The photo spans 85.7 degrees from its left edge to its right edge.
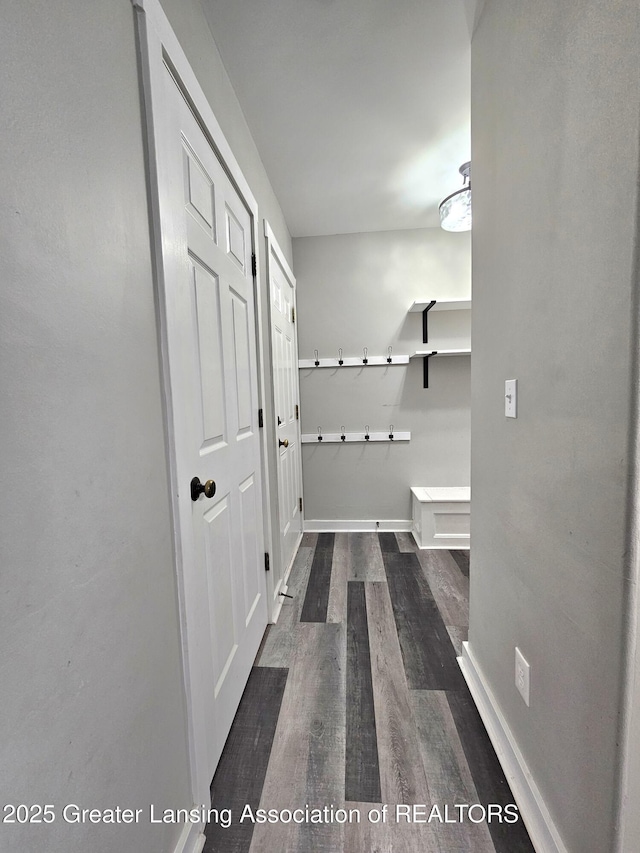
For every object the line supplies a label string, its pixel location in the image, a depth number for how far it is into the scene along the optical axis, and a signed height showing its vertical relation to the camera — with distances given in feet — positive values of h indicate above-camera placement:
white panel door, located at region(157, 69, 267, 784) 2.97 -0.10
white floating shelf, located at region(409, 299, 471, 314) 8.48 +2.30
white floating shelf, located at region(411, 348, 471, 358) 8.60 +1.10
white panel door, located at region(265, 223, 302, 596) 7.01 +0.00
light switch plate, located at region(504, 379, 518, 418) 3.33 -0.03
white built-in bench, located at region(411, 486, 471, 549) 8.63 -3.15
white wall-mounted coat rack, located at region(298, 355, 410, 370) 9.53 +1.02
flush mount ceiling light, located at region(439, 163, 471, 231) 6.93 +3.94
